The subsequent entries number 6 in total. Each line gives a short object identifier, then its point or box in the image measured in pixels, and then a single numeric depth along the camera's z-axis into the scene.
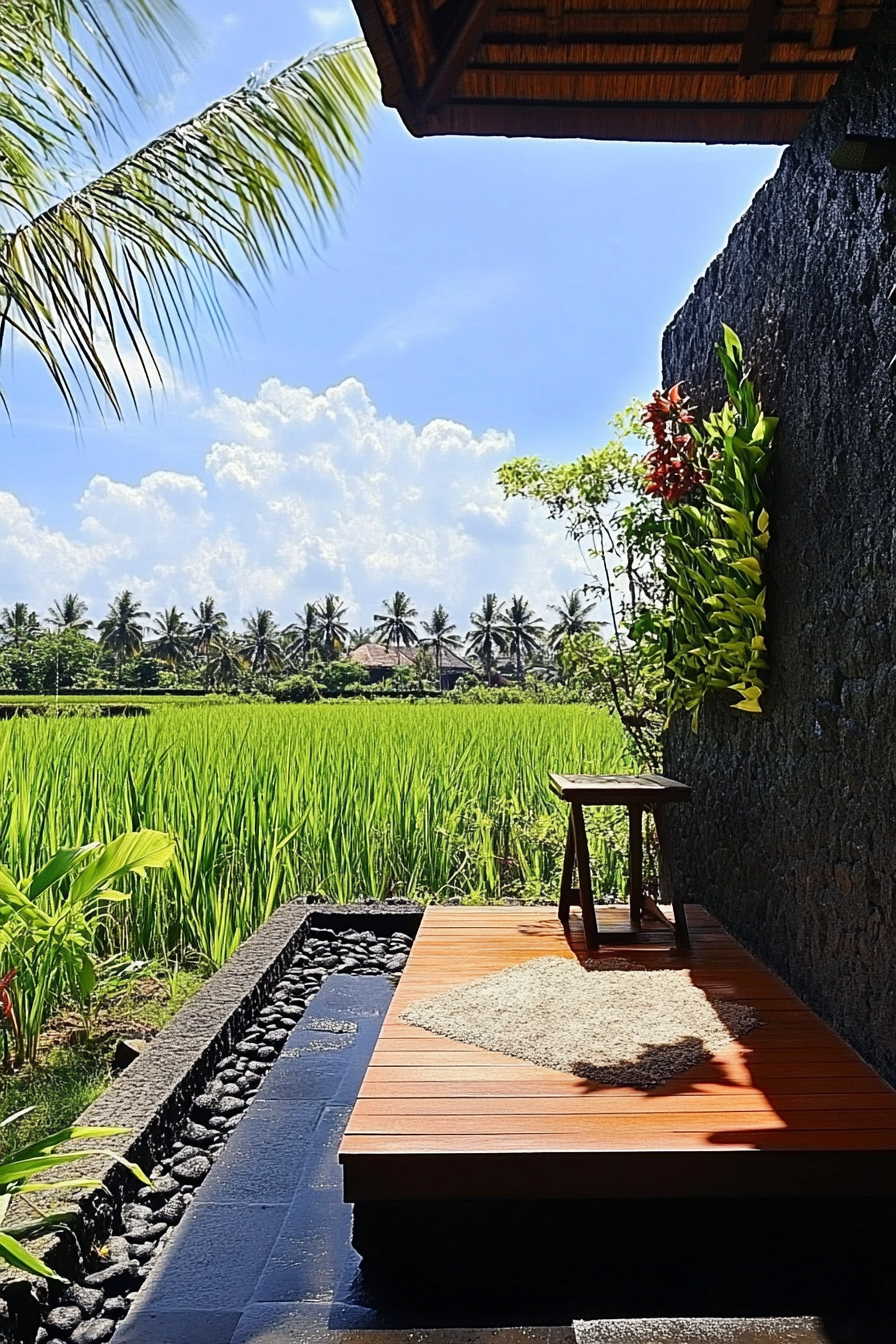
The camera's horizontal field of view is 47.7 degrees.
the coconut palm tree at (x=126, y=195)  3.52
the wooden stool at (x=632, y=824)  3.04
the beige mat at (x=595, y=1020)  2.17
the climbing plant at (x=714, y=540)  2.92
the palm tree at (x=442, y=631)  66.12
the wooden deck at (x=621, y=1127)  1.70
